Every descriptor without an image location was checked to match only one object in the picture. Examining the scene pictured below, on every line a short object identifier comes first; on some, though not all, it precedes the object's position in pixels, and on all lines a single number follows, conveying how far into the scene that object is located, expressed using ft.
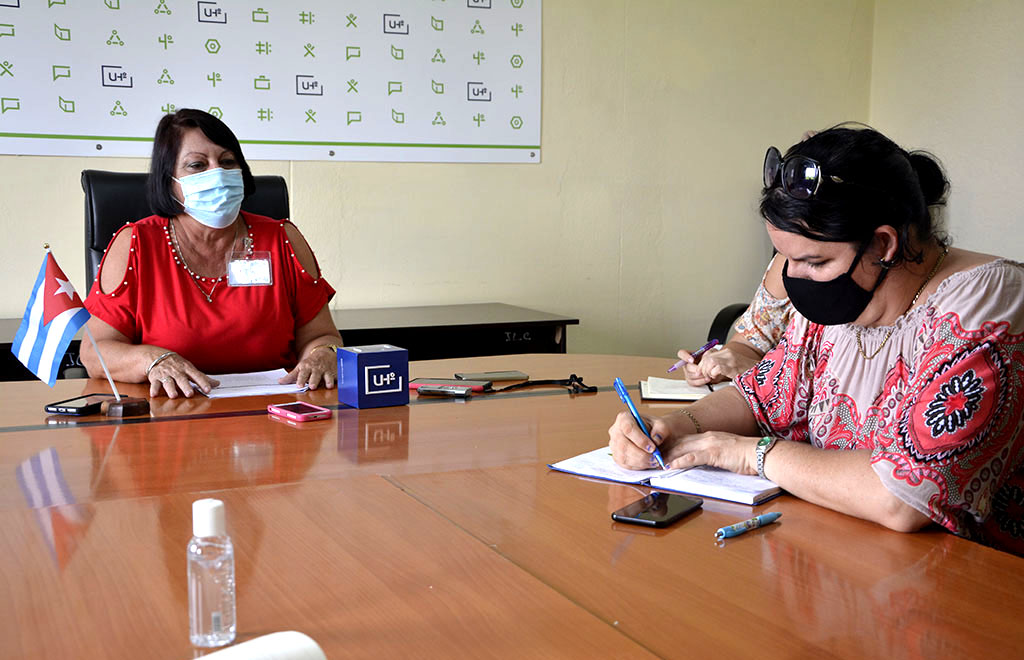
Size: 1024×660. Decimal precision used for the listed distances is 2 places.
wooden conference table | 3.13
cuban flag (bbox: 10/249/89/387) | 6.59
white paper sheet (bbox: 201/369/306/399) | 7.23
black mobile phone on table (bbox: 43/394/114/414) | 6.45
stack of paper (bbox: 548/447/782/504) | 4.66
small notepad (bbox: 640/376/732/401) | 7.18
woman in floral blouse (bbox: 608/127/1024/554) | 4.25
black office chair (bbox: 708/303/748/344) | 12.13
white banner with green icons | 11.02
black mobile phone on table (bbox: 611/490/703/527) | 4.27
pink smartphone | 6.31
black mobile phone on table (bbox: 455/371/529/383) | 7.78
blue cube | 6.75
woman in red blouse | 8.14
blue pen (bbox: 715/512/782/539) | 4.12
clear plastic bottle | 2.99
